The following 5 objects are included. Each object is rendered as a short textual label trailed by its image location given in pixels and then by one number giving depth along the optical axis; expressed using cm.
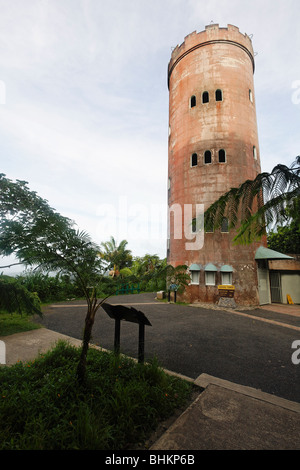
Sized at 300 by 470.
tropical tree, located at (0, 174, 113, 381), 398
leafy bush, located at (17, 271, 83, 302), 1350
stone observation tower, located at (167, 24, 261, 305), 1313
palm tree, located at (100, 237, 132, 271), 2991
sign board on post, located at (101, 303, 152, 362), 424
